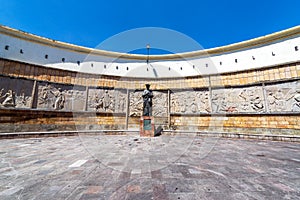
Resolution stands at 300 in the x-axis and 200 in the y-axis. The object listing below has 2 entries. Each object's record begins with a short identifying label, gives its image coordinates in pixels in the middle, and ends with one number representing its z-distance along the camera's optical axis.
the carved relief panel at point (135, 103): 13.26
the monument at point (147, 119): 9.74
